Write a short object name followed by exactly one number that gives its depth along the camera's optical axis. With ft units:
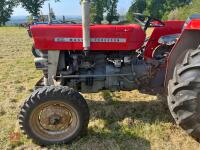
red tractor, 5.31
